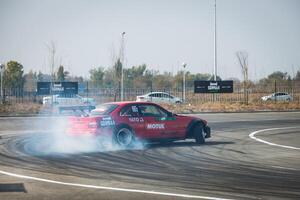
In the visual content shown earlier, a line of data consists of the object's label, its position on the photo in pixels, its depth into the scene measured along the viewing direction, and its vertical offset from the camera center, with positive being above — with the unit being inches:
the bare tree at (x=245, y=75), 2008.5 +71.4
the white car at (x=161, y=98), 1842.4 -18.0
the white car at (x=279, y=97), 2011.6 -16.8
